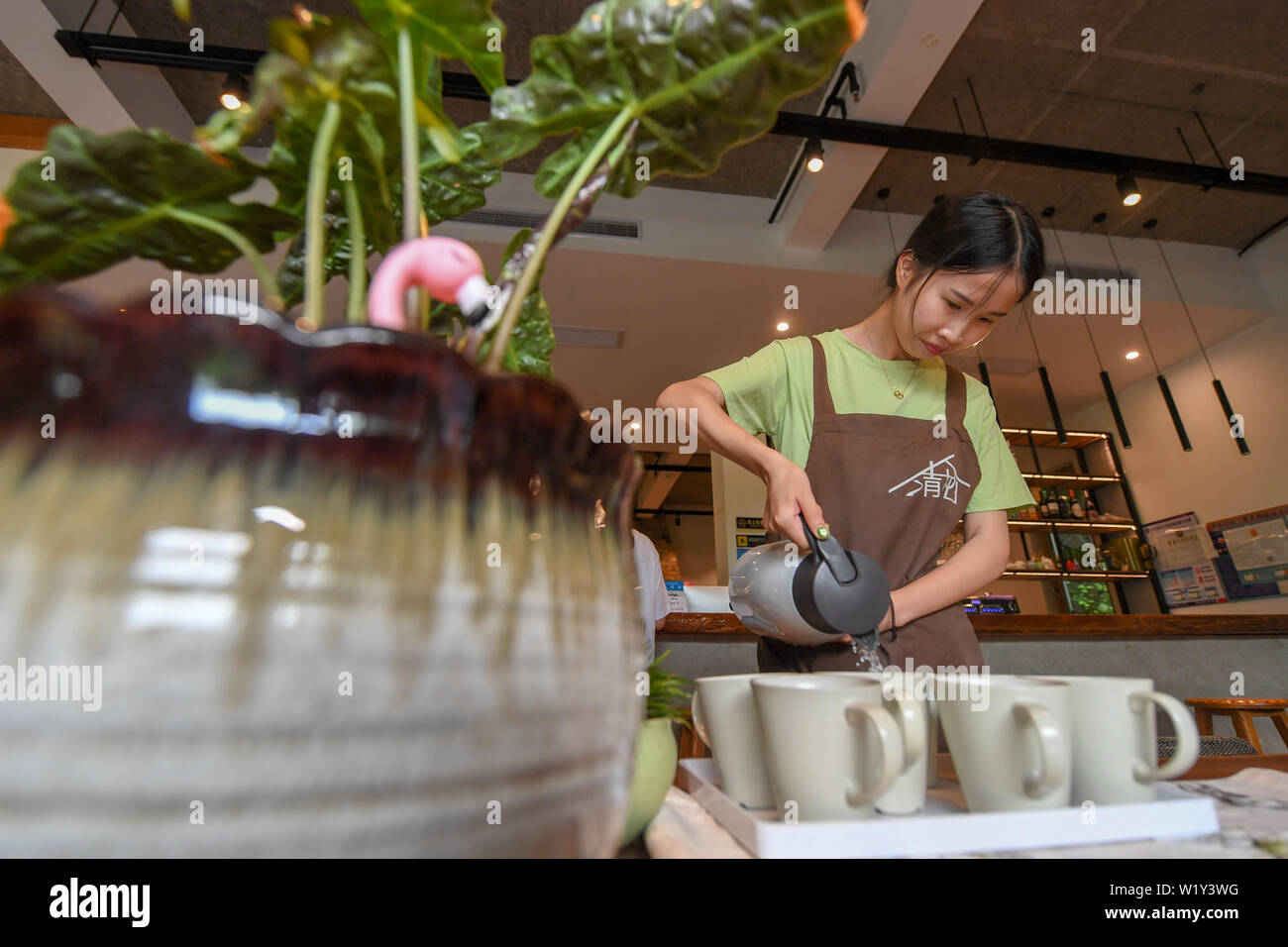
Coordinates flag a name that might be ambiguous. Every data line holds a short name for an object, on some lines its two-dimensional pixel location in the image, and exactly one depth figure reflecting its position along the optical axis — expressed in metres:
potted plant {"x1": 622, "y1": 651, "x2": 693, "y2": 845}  0.46
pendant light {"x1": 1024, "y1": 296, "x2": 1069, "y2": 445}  3.79
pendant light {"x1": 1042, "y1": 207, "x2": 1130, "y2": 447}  3.78
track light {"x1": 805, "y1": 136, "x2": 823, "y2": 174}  3.14
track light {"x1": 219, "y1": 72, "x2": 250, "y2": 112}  2.74
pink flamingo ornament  0.27
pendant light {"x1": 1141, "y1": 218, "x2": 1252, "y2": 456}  3.58
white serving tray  0.43
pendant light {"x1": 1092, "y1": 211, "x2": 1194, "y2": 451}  3.73
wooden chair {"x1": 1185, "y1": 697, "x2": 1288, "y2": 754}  2.33
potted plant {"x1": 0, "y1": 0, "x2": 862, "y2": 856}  0.17
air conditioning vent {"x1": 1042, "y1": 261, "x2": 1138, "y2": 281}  4.35
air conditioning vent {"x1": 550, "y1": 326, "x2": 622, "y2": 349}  4.60
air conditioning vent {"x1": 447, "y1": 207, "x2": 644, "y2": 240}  3.72
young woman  1.32
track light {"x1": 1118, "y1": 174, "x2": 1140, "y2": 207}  3.46
